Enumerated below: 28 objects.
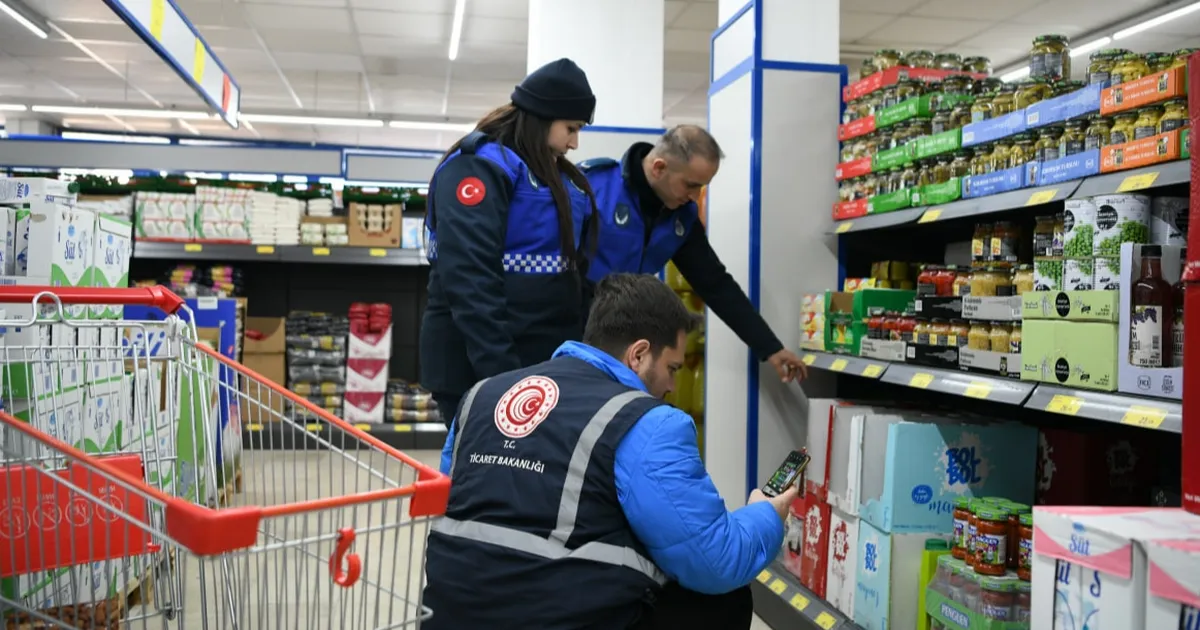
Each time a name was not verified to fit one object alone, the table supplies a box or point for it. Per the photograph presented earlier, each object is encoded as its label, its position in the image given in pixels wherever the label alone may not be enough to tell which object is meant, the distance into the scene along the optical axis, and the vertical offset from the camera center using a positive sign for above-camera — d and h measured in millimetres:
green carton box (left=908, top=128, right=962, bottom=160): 2811 +497
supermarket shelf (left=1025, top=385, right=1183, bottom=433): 1842 -168
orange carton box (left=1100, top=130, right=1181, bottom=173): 1990 +348
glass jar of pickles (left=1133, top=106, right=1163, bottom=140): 2062 +413
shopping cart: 1078 -267
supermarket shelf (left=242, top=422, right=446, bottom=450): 7008 -912
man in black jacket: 2816 +284
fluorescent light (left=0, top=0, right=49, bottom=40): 9327 +2685
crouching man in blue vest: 1603 -348
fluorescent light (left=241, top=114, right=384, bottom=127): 15055 +2759
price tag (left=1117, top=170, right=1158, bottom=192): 2012 +285
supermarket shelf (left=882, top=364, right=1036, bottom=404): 2318 -161
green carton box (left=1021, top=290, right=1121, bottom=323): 2043 +33
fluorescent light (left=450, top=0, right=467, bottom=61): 9211 +2768
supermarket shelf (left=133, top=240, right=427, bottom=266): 6902 +338
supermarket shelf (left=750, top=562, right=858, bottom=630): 2914 -885
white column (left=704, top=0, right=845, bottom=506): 3594 +434
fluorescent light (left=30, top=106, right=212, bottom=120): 14750 +2751
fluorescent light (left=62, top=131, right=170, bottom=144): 16500 +2709
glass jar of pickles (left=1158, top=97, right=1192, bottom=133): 1990 +412
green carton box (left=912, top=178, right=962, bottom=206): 2775 +353
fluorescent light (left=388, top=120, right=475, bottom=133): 15367 +2762
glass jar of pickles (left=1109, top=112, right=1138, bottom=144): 2129 +414
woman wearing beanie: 2363 +192
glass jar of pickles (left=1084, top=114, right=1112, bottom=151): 2228 +422
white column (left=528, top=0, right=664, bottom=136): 5711 +1472
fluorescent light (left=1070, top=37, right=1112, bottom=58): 9773 +2712
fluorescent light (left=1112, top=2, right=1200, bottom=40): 8744 +2719
